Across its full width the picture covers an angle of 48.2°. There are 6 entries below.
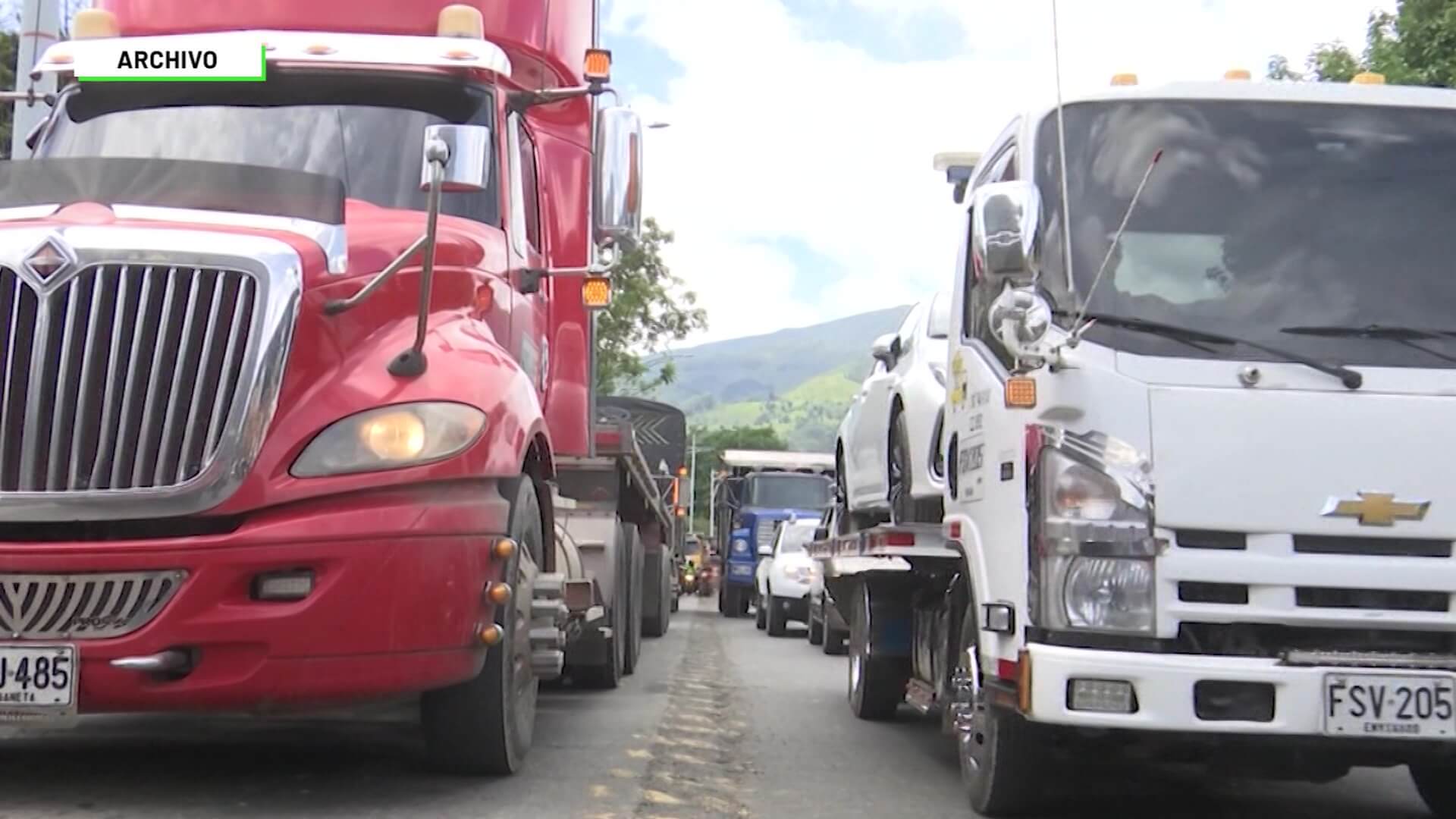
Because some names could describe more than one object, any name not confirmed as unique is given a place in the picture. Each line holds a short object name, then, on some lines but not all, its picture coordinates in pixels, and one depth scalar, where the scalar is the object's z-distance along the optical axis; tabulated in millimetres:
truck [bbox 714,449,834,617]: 25875
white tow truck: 4977
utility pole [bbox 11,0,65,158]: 9867
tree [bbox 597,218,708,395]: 34656
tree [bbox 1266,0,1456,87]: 14062
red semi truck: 4988
